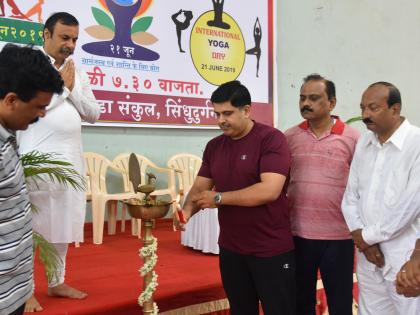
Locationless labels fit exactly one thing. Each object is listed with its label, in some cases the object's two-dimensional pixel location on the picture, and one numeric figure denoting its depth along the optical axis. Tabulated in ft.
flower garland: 7.28
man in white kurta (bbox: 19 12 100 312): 7.89
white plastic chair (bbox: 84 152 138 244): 14.74
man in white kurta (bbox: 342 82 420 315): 6.45
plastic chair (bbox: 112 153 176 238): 16.07
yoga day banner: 16.10
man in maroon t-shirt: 6.76
